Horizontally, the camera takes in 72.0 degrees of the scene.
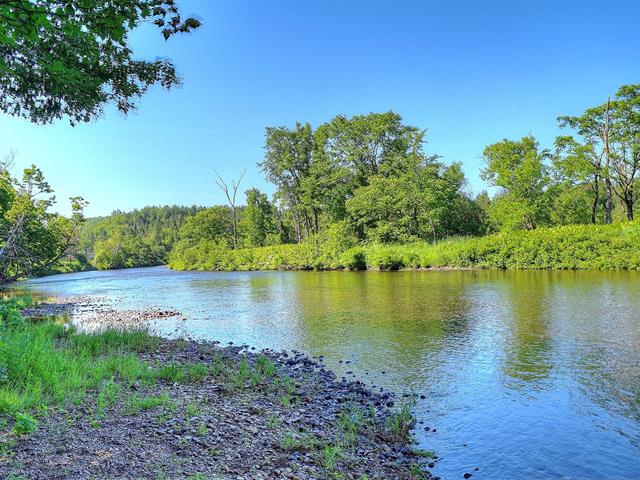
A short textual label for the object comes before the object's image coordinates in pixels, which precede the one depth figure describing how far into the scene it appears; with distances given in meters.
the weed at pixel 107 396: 6.34
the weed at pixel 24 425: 4.97
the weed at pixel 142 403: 6.40
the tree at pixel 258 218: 79.12
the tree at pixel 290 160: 65.81
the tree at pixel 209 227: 83.75
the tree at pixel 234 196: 73.21
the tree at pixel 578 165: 41.09
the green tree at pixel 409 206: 49.34
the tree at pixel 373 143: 56.00
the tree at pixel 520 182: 44.72
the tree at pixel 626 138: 39.25
